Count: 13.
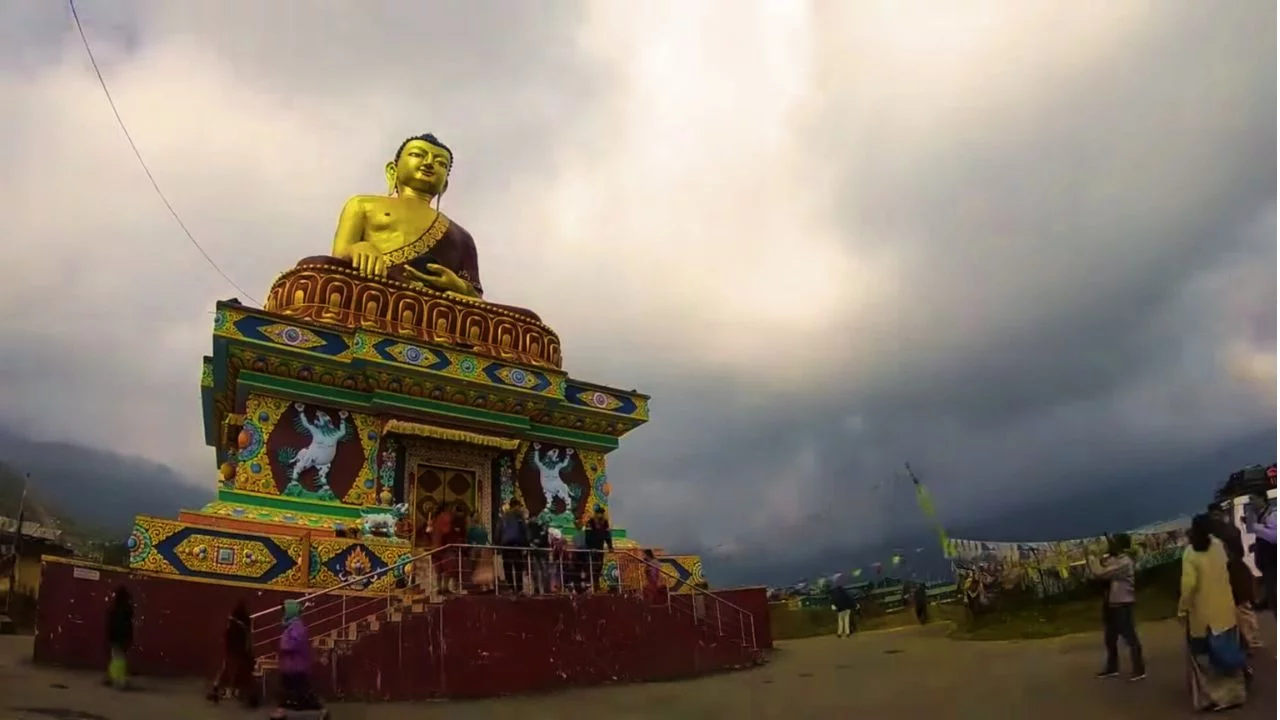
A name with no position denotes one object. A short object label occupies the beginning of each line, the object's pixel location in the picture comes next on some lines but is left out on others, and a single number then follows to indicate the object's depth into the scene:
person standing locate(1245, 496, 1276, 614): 6.58
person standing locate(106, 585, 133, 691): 7.77
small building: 17.31
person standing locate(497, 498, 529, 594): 9.35
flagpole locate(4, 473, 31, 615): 16.35
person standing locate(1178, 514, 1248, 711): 5.96
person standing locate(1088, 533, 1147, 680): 6.68
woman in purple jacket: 6.72
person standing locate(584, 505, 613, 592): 10.46
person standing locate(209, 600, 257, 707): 7.44
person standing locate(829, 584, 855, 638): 12.70
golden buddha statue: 13.36
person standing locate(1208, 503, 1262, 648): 6.19
